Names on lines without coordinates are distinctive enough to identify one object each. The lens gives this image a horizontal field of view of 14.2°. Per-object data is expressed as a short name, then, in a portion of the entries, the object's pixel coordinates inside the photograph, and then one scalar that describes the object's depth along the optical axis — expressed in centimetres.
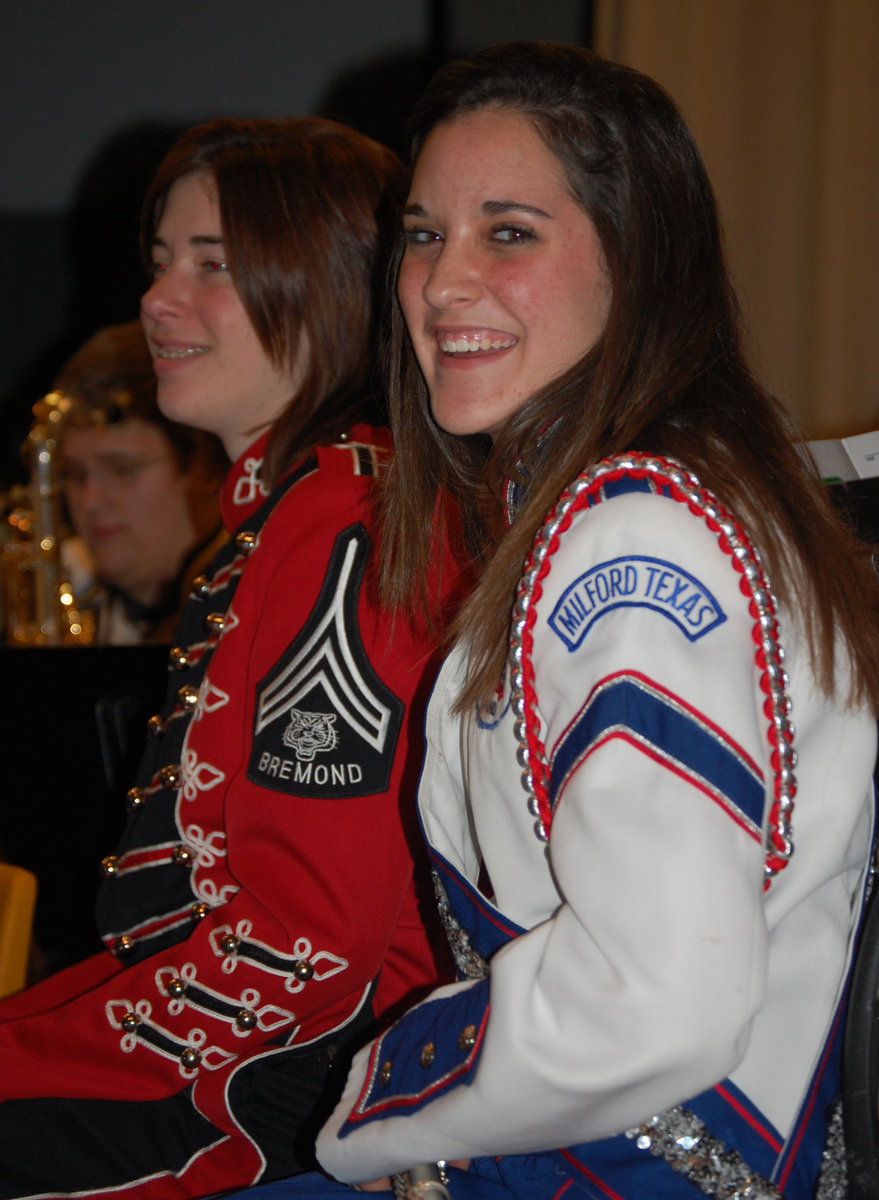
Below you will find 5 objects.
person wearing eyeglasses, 349
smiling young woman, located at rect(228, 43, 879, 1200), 181
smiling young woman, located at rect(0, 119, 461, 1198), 208
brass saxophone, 345
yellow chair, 229
